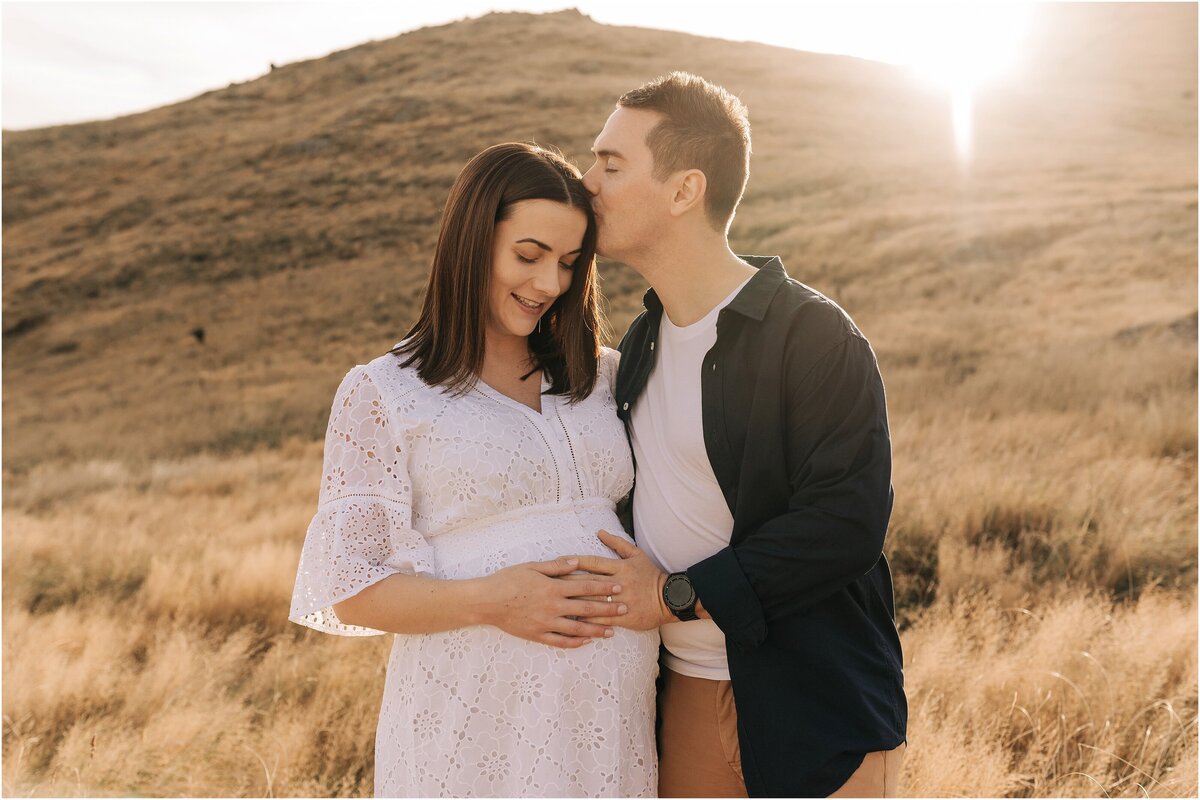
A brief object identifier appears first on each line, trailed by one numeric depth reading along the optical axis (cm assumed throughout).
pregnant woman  225
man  218
